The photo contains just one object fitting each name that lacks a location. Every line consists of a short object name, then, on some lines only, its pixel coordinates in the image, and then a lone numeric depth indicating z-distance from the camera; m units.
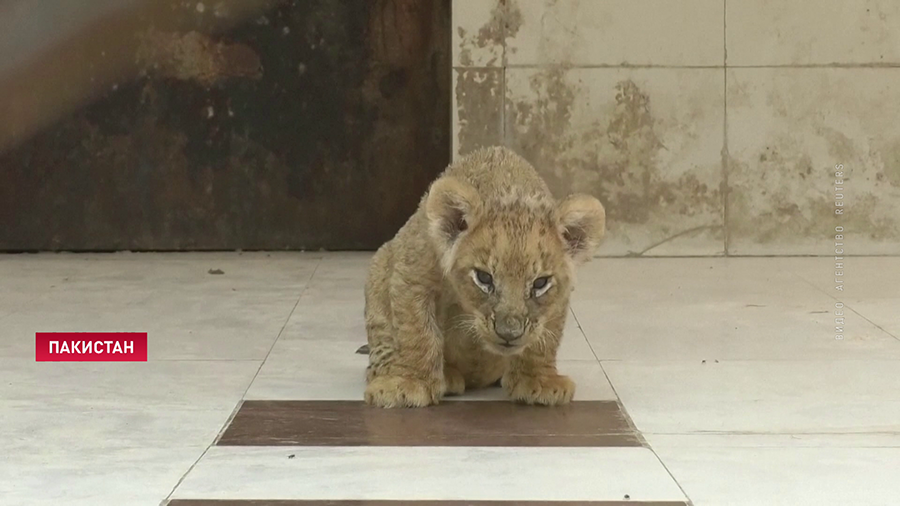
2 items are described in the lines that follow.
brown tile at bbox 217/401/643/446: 3.81
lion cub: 3.87
